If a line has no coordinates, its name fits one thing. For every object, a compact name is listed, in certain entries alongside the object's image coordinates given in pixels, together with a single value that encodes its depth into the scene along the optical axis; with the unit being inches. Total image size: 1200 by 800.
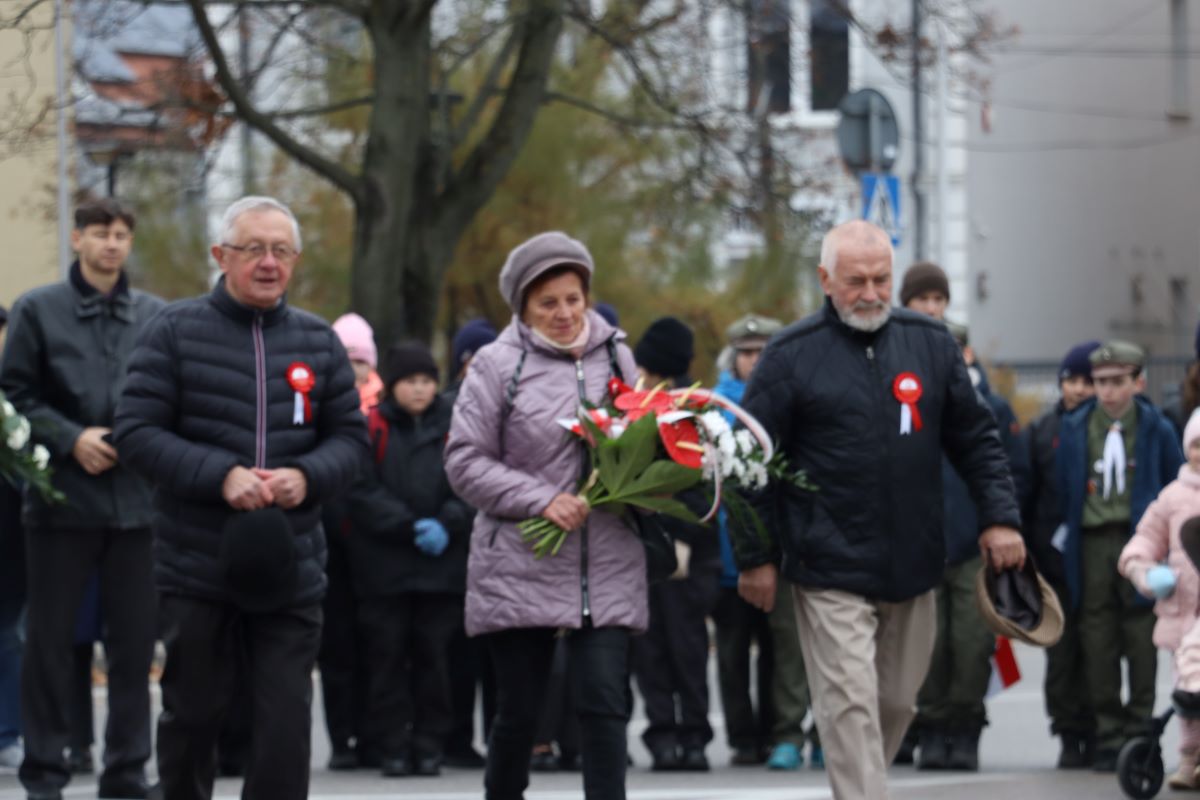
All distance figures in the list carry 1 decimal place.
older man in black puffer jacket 577.9
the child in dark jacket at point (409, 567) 864.3
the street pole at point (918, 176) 2341.3
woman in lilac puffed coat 607.2
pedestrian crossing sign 1285.7
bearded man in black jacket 622.2
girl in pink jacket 763.4
